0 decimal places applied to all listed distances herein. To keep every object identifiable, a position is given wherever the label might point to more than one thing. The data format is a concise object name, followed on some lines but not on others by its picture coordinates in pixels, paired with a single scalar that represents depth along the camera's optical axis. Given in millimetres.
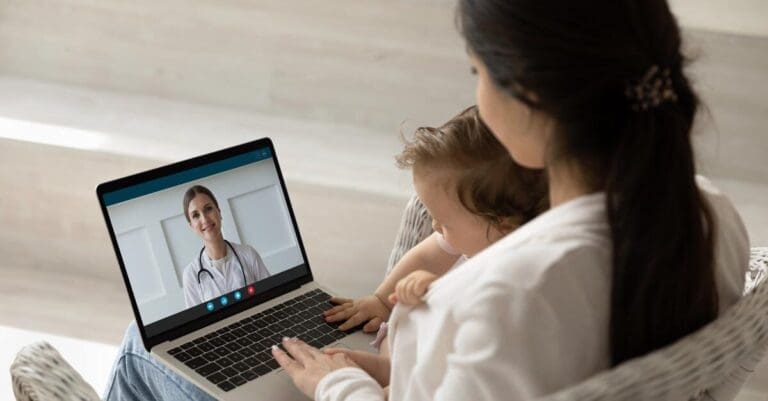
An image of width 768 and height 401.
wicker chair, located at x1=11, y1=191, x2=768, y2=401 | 1514
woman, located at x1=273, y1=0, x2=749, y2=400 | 1518
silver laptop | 1995
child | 2011
